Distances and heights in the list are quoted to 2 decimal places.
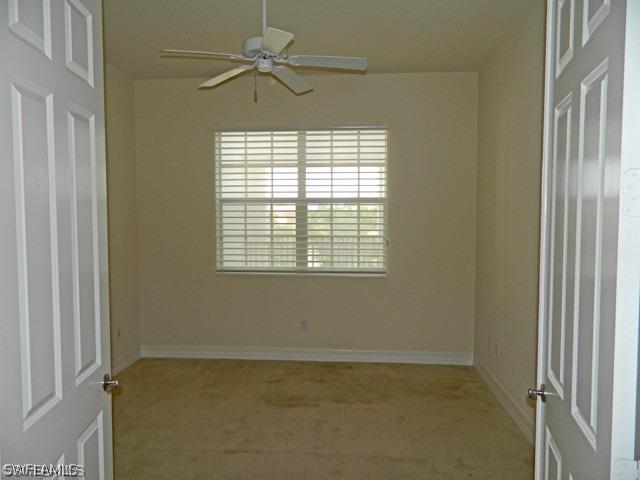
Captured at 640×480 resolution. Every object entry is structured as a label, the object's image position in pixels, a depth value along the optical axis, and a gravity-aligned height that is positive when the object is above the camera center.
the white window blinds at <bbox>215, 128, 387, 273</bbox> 4.72 +0.24
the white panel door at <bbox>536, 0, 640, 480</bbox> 1.03 -0.04
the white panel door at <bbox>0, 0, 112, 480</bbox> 1.09 -0.04
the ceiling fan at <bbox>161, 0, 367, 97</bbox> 2.41 +0.93
